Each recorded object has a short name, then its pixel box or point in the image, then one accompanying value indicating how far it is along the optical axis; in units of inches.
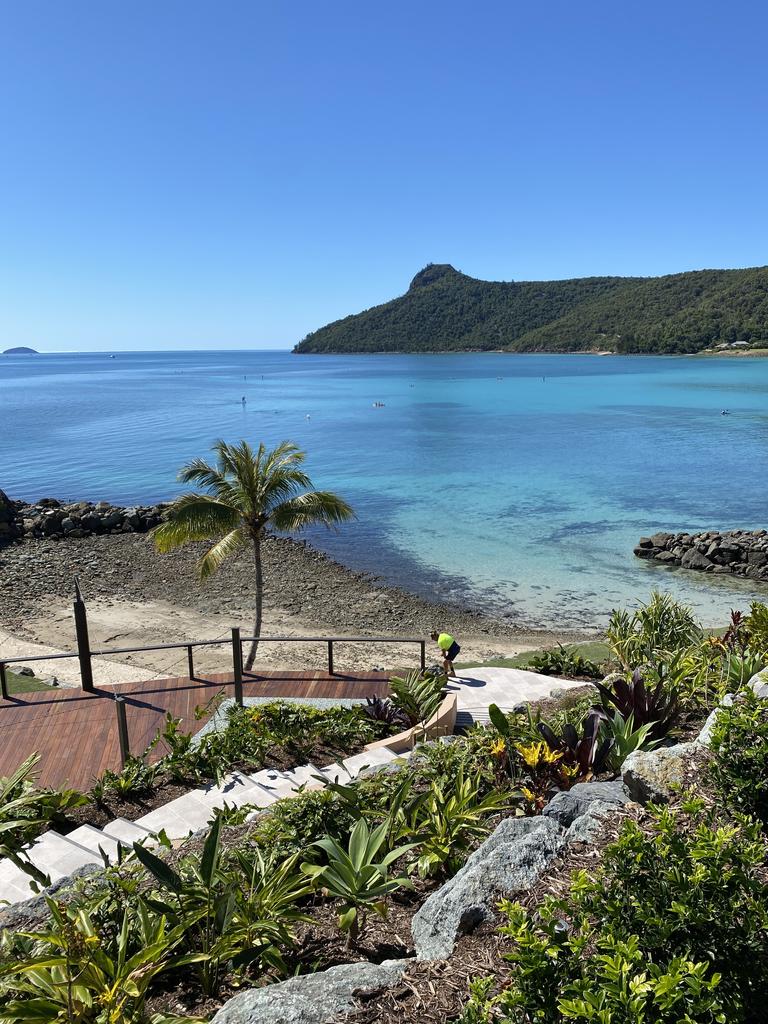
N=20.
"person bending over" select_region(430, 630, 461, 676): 555.7
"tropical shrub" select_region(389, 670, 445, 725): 378.9
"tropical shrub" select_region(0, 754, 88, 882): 188.7
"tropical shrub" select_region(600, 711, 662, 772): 211.8
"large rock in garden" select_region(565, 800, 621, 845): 149.5
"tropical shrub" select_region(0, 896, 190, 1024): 119.5
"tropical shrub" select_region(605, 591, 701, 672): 491.5
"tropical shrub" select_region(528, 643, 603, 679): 556.7
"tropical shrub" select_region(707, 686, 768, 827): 135.7
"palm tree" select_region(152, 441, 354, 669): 594.9
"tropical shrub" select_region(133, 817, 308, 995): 137.6
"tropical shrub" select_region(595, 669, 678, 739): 243.1
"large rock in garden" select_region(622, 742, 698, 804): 154.8
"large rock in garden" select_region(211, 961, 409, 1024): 111.6
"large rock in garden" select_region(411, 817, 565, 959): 132.1
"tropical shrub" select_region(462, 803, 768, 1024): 88.9
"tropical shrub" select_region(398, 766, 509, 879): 173.2
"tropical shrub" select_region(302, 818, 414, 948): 145.6
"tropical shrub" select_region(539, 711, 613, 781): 211.2
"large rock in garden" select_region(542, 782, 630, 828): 167.6
